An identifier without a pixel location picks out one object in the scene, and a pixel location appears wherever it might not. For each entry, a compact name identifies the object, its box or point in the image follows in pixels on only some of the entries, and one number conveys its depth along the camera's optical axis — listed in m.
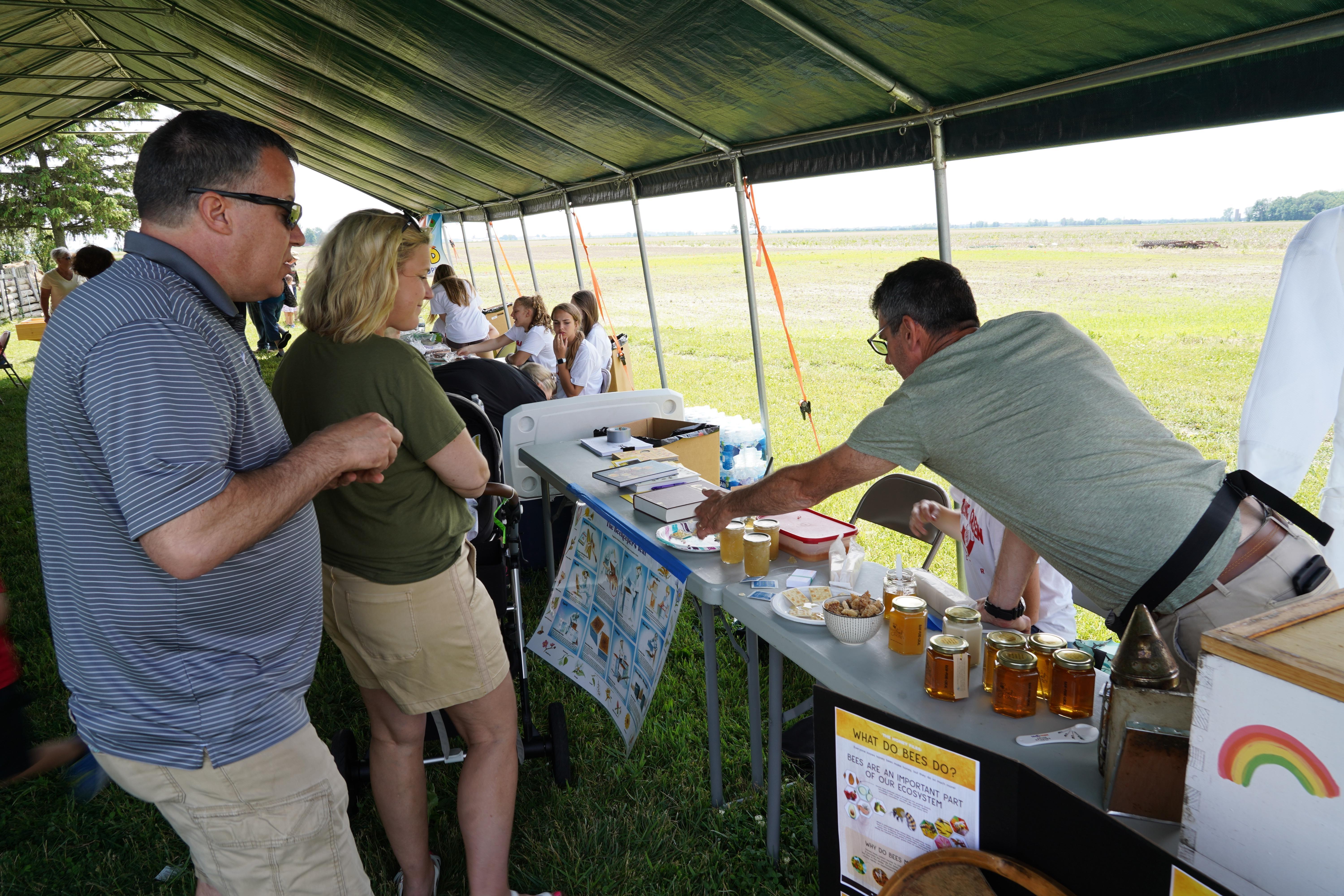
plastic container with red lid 2.15
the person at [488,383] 3.85
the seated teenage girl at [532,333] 6.28
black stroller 2.48
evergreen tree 21.39
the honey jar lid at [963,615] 1.53
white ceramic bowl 1.65
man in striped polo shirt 1.05
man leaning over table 1.60
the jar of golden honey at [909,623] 1.60
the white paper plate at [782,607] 1.77
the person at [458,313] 7.35
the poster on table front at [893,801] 0.88
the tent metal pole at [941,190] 2.96
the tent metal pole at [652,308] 6.40
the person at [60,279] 8.28
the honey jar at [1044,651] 1.39
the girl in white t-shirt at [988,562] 2.37
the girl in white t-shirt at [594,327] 6.11
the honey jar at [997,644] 1.38
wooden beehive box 0.71
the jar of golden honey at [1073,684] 1.33
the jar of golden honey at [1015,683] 1.34
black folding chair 2.77
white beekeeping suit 2.14
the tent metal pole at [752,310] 4.71
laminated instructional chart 2.35
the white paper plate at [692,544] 2.23
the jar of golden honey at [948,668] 1.40
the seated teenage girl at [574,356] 5.83
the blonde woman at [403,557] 1.64
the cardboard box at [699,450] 3.48
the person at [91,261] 5.75
